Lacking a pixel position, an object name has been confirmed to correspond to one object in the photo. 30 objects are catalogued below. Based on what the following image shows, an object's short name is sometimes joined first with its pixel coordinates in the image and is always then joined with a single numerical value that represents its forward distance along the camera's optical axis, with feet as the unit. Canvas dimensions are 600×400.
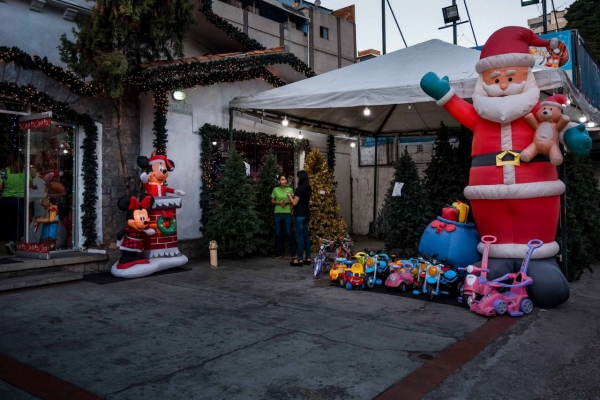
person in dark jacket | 28.43
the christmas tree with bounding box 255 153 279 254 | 32.35
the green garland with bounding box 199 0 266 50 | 32.38
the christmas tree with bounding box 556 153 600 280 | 23.99
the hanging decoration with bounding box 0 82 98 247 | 26.43
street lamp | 63.72
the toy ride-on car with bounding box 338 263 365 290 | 21.74
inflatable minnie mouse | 24.31
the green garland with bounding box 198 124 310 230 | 33.04
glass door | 26.25
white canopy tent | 24.32
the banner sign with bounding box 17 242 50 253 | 23.69
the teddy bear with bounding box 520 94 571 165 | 17.98
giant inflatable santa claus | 18.38
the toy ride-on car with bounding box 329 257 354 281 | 22.34
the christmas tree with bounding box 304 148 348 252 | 35.78
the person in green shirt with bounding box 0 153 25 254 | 26.30
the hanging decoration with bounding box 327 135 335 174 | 44.98
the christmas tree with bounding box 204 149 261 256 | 29.99
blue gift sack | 21.24
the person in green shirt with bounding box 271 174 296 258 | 29.89
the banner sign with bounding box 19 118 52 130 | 23.74
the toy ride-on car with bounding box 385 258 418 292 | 21.25
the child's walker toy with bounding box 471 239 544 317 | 17.20
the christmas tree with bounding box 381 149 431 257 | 26.13
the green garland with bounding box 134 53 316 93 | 27.50
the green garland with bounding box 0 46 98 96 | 23.84
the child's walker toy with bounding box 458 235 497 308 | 17.89
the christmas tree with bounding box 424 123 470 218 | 26.71
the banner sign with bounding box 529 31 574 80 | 37.35
